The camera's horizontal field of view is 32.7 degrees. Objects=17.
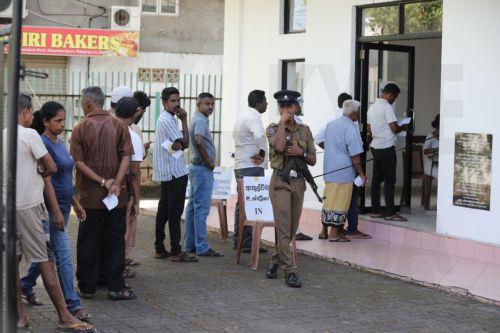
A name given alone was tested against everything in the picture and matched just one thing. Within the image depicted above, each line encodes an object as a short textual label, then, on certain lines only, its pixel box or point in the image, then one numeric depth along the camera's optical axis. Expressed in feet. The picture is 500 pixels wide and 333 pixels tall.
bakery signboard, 63.52
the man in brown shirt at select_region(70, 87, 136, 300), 24.71
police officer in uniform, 28.12
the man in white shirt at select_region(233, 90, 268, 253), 32.81
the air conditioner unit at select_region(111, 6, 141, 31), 65.57
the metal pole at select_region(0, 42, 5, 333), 14.69
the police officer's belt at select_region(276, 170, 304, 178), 28.19
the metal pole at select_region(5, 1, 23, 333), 14.12
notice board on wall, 32.86
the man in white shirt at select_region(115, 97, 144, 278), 27.09
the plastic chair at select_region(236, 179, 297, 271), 30.81
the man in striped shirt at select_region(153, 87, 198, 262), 31.14
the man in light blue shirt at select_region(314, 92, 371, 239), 36.83
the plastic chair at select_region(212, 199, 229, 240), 37.05
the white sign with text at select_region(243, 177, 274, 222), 31.32
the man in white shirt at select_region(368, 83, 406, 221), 37.83
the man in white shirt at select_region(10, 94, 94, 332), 20.62
